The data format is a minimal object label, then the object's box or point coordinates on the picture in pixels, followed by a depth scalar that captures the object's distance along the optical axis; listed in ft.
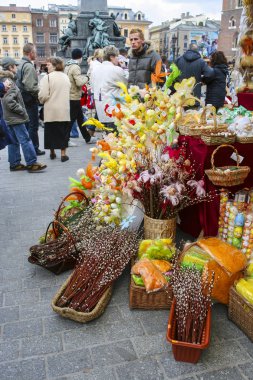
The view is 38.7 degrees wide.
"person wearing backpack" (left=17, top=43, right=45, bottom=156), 20.01
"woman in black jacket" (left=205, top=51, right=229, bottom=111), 20.35
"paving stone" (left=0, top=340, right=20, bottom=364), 7.23
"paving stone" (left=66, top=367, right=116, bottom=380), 6.76
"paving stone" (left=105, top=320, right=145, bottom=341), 7.82
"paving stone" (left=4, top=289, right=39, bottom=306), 8.93
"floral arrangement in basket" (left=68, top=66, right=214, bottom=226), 9.84
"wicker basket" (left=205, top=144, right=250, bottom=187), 9.16
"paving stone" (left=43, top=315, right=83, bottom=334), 8.03
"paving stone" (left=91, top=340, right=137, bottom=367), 7.15
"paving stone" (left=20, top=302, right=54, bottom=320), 8.47
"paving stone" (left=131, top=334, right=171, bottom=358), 7.36
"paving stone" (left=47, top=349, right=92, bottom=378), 6.92
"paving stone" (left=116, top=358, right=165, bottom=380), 6.79
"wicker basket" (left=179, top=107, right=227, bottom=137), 10.29
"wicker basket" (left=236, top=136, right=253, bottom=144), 10.06
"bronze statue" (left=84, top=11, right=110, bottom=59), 47.65
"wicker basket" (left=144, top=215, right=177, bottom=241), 10.08
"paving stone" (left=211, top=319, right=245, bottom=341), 7.81
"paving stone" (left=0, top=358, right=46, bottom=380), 6.79
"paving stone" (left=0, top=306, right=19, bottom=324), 8.33
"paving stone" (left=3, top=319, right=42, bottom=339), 7.85
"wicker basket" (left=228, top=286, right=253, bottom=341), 7.55
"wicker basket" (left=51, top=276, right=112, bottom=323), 7.99
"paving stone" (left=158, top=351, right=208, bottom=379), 6.86
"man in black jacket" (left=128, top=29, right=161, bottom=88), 15.98
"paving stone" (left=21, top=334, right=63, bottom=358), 7.37
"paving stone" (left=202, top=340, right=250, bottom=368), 7.13
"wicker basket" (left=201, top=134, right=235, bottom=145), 9.72
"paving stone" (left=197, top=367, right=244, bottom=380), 6.77
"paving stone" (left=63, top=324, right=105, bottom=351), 7.57
